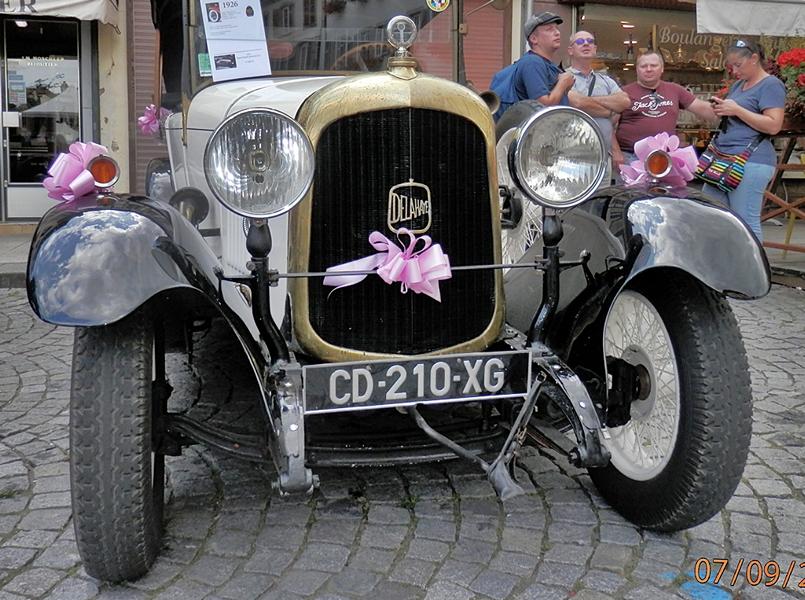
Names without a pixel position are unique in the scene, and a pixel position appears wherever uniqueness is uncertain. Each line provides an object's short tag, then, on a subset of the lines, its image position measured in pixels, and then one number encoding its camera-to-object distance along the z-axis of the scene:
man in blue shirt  4.70
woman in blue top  5.59
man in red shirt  5.58
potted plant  6.50
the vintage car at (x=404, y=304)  2.24
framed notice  3.45
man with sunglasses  5.23
